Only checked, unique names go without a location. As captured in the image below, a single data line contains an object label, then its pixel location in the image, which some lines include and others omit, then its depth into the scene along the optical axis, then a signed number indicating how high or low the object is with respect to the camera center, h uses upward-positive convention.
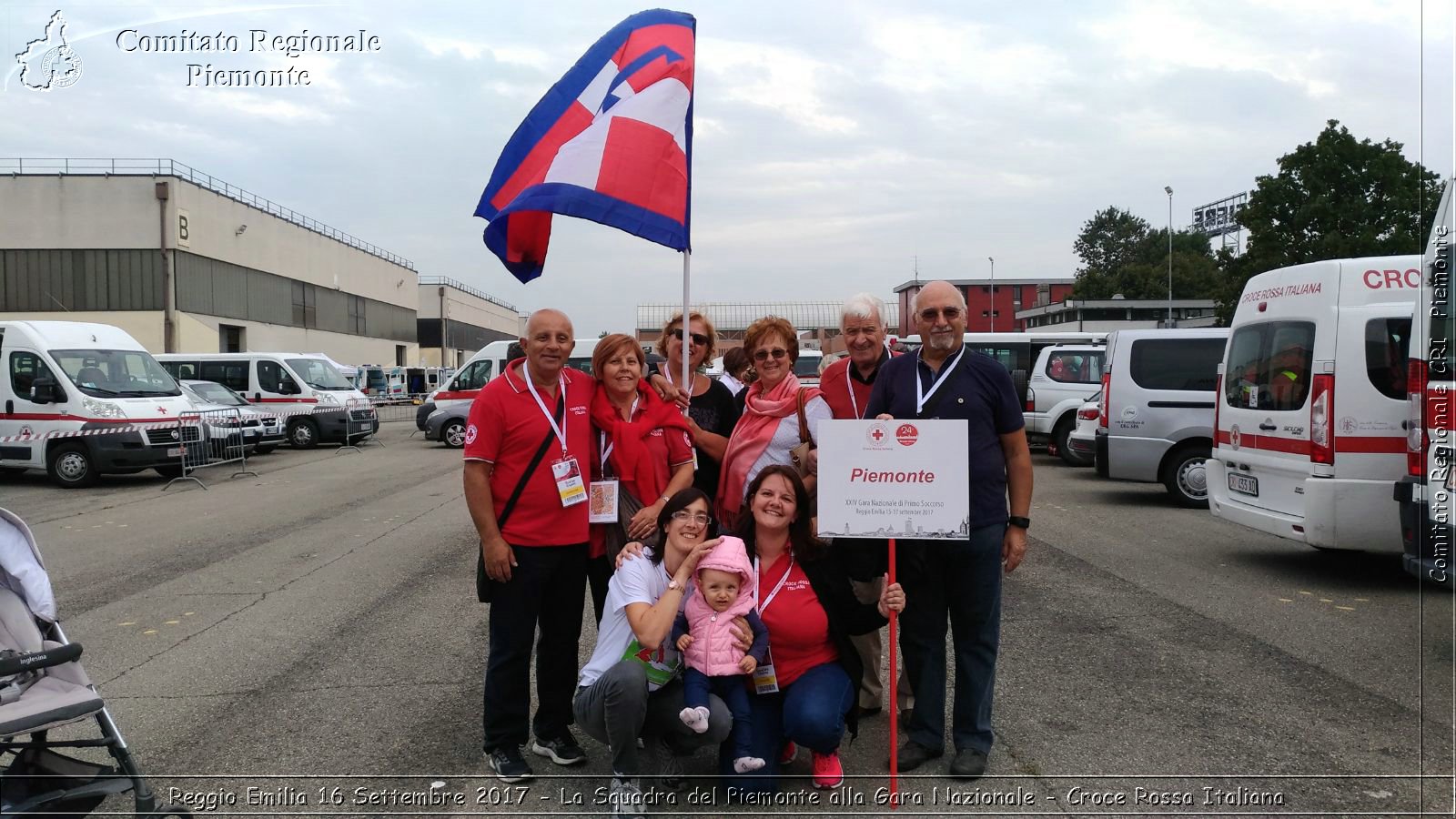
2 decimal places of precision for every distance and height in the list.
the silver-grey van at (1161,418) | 12.10 -0.47
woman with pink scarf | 4.48 -0.16
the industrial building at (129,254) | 42.62 +5.88
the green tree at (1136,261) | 79.69 +10.74
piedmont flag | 4.70 +1.13
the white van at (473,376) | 23.38 +0.22
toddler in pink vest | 3.79 -0.99
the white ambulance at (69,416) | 15.33 -0.42
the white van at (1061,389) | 17.91 -0.15
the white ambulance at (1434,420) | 5.20 -0.24
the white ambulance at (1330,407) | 6.98 -0.21
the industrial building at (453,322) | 85.88 +5.96
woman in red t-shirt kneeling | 3.82 -0.98
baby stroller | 3.36 -1.09
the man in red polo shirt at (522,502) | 4.00 -0.48
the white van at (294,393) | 22.95 -0.14
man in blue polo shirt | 4.07 -0.69
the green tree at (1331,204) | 42.09 +7.54
